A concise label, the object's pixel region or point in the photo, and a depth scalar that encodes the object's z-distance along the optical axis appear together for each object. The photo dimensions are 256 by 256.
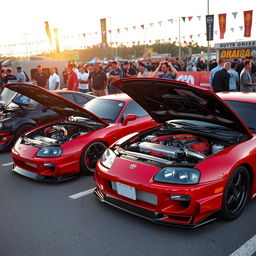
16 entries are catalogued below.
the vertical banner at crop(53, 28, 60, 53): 47.66
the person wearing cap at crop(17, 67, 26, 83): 13.91
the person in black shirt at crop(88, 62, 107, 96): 9.85
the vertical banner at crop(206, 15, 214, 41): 16.64
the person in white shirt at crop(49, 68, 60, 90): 10.77
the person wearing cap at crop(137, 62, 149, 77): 10.15
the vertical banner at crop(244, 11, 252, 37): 23.46
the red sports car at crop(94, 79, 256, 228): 3.16
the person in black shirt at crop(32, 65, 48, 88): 12.21
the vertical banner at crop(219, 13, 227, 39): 23.52
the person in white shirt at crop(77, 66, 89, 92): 12.19
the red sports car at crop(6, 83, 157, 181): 4.72
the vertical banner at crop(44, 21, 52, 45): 39.58
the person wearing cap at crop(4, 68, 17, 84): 13.57
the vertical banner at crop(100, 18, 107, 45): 50.22
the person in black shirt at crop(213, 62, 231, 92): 8.70
